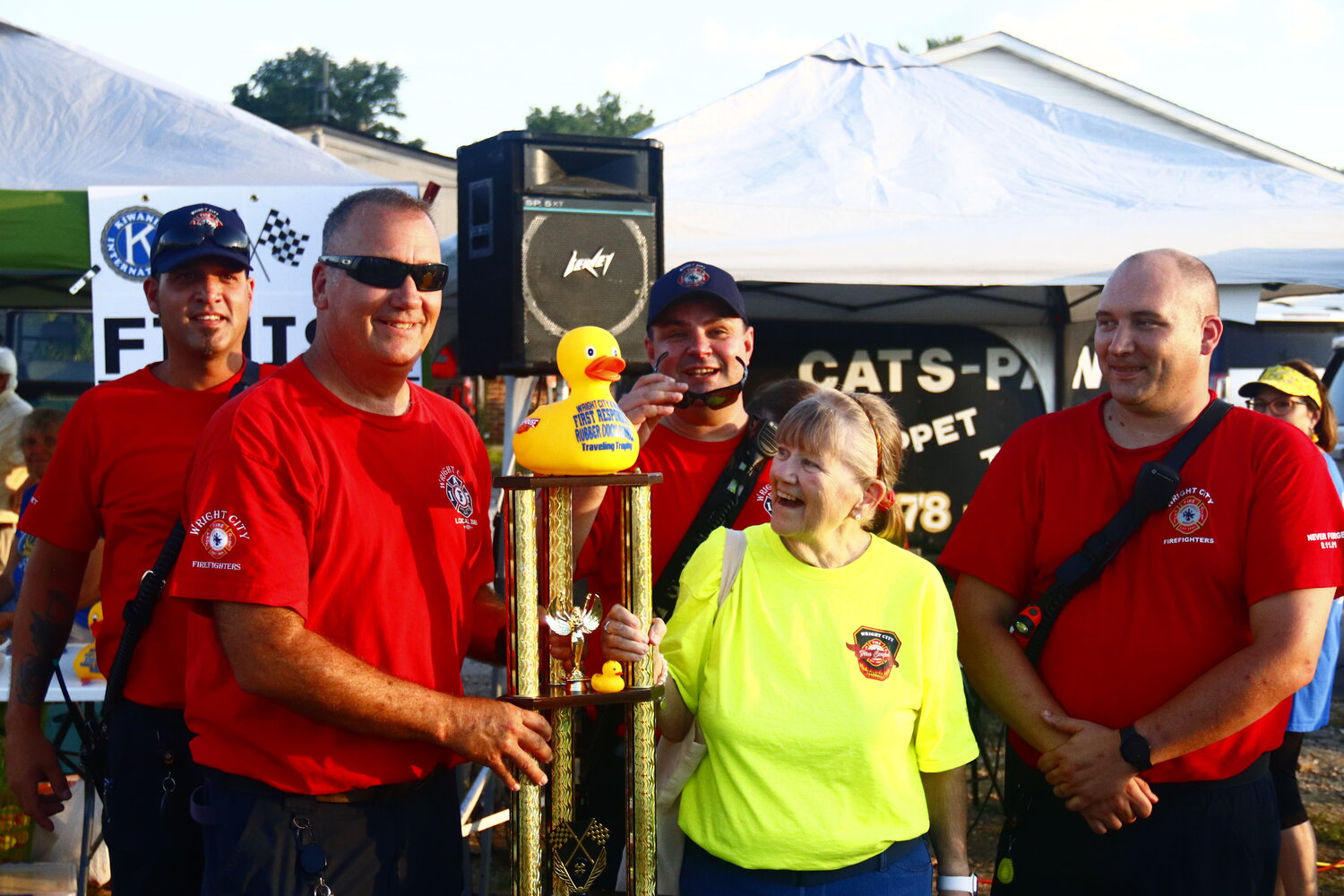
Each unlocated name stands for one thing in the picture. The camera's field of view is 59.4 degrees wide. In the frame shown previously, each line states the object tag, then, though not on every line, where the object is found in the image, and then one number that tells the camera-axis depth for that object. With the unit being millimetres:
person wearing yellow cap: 3521
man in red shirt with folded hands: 2314
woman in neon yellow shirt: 2080
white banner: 4434
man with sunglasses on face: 1906
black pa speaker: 3574
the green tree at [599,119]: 57969
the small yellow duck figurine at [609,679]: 2057
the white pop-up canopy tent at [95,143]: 4672
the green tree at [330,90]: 48000
